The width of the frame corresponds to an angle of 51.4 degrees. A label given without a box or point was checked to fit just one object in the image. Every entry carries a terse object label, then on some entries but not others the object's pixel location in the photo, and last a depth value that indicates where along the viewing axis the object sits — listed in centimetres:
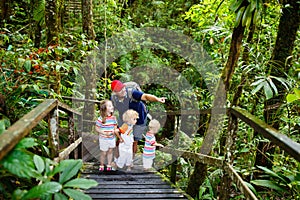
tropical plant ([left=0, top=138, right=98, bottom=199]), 123
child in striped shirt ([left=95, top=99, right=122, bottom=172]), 341
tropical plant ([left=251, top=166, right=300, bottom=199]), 217
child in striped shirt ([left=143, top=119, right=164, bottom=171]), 362
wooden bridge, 143
